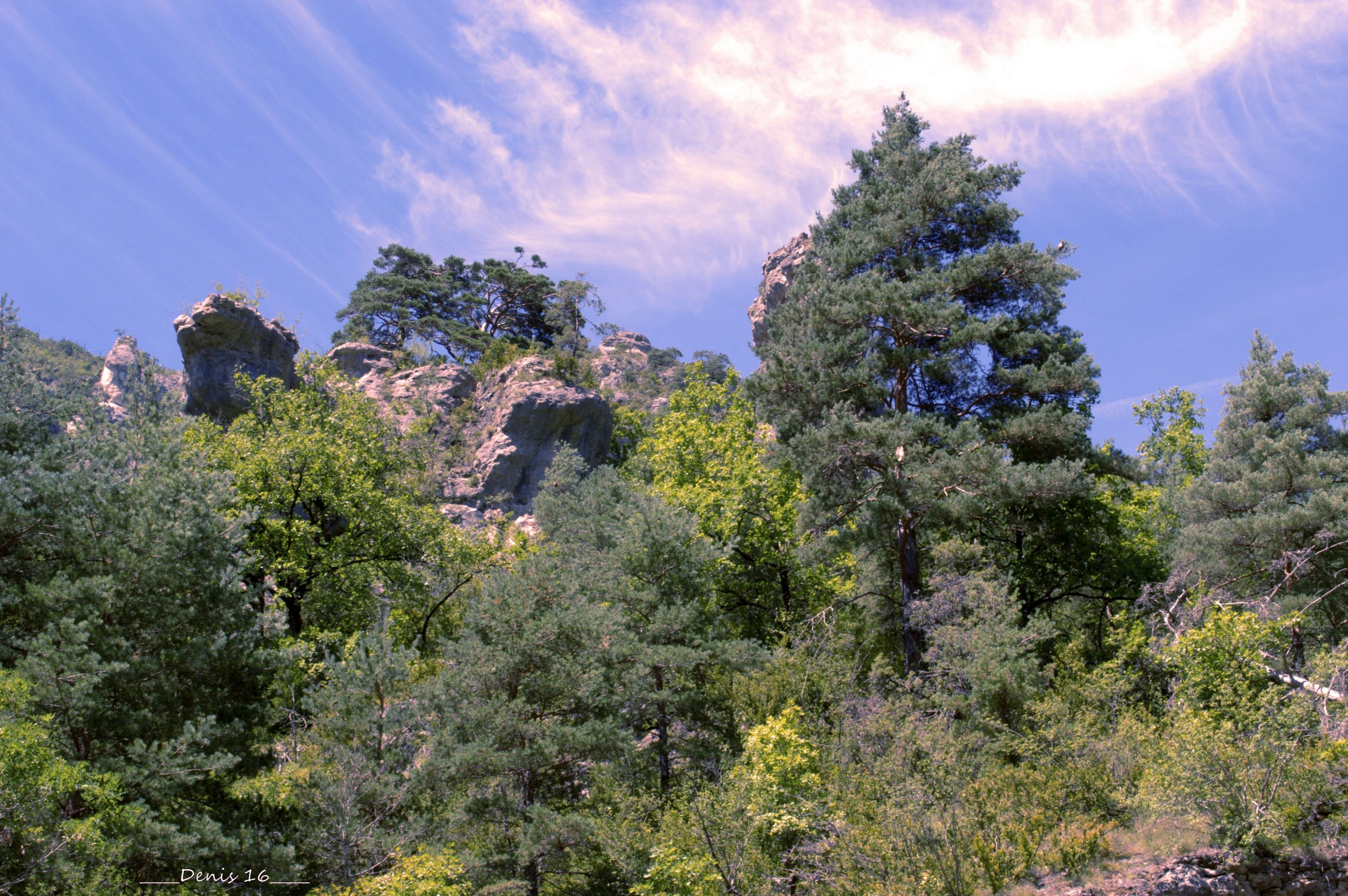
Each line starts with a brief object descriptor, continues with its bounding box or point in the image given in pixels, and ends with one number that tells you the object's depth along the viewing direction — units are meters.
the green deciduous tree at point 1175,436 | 37.62
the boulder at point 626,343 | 83.94
